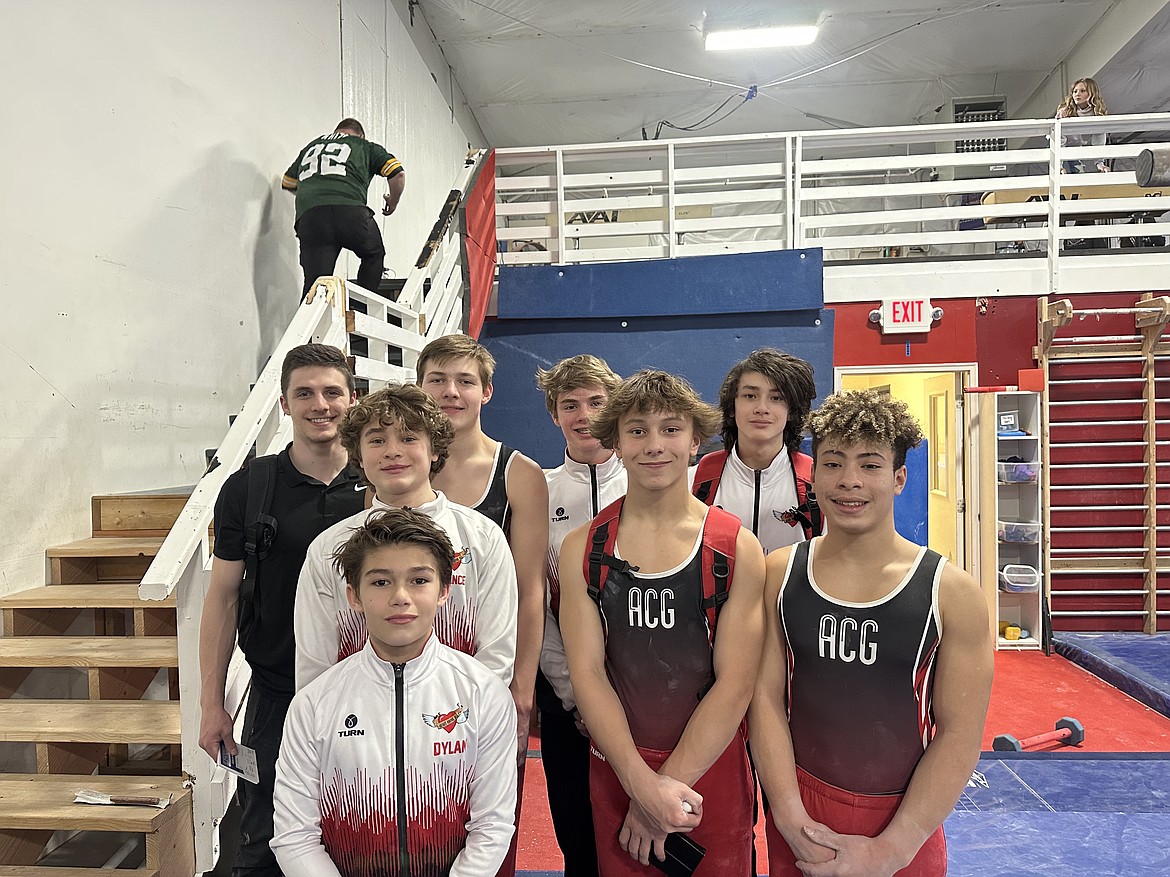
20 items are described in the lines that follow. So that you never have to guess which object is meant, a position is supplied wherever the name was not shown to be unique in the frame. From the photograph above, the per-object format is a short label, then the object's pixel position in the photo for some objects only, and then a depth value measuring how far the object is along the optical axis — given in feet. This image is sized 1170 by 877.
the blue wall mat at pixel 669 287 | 17.92
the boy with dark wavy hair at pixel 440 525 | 5.54
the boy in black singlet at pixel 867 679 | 5.05
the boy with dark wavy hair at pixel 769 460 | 6.88
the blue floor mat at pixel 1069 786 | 10.40
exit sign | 20.45
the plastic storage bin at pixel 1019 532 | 20.35
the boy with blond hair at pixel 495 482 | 6.15
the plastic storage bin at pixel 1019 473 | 20.52
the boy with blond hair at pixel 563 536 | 6.62
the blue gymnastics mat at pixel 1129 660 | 16.47
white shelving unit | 20.40
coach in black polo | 6.48
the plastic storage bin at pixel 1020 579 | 20.27
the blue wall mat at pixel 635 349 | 18.12
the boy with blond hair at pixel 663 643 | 5.41
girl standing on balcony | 22.56
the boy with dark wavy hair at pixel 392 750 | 4.98
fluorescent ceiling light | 27.71
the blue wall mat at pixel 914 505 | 16.96
